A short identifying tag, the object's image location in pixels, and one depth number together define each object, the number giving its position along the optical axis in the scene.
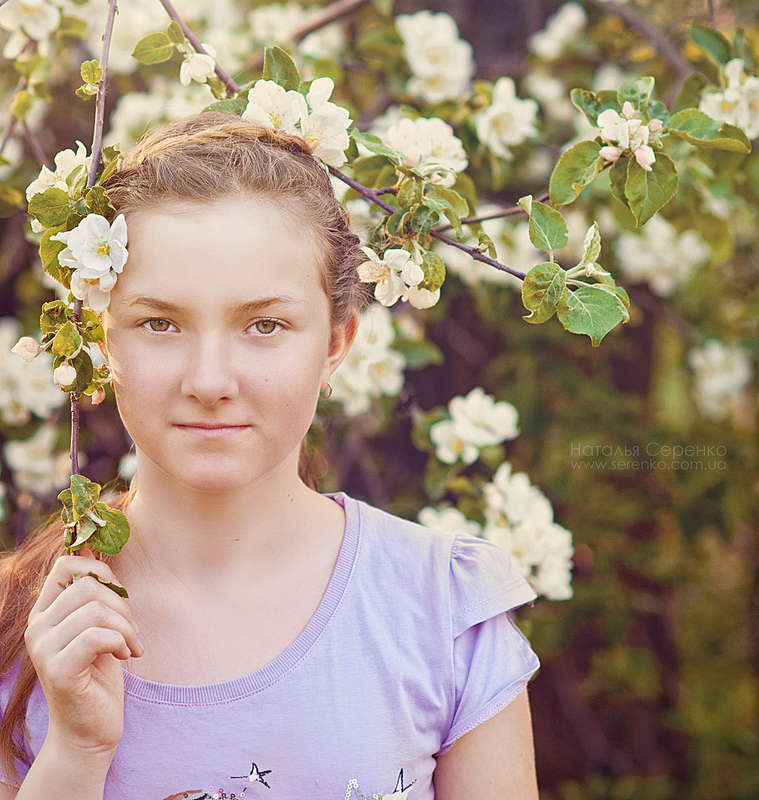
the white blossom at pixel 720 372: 2.57
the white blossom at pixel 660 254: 2.35
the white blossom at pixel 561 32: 2.28
